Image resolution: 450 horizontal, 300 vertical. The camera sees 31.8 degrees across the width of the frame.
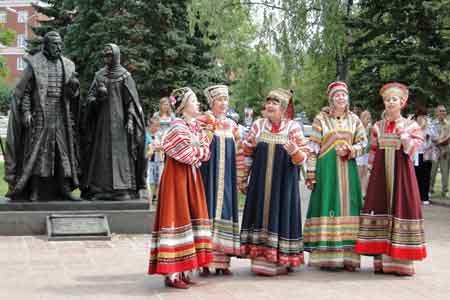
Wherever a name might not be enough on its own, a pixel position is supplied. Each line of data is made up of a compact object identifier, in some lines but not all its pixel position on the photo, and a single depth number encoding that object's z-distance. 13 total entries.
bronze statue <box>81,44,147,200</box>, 11.49
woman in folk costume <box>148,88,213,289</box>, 7.65
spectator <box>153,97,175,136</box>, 14.23
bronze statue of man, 11.02
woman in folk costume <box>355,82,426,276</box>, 8.59
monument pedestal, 11.03
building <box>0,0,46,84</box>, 79.00
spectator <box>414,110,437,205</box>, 16.75
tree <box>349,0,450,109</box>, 16.39
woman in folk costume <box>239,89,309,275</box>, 8.42
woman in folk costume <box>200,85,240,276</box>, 8.47
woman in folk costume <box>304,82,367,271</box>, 8.78
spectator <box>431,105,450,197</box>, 16.88
